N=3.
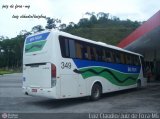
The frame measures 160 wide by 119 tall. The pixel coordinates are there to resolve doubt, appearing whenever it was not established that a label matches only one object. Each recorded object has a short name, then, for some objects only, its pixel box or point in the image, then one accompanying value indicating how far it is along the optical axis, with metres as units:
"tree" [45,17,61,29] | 96.04
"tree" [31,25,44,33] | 106.98
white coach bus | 13.10
